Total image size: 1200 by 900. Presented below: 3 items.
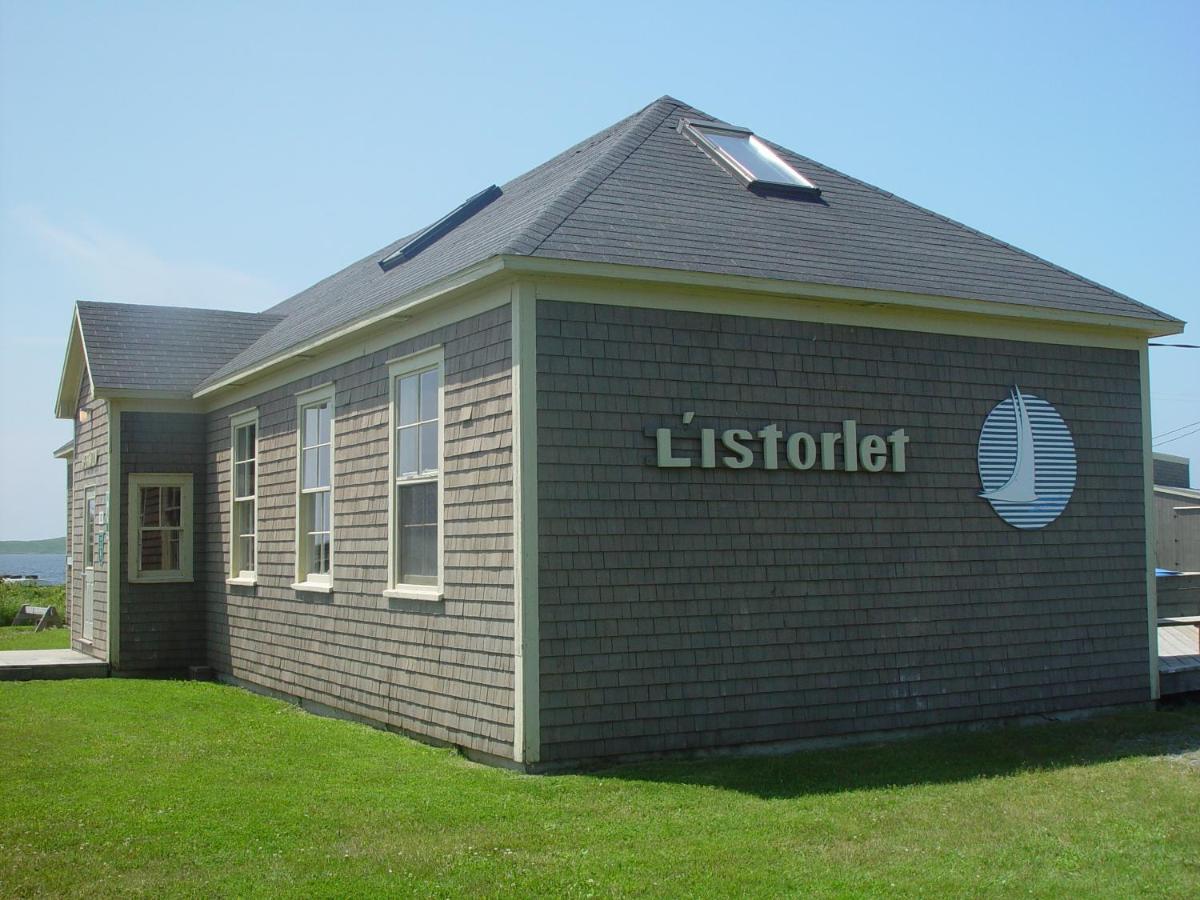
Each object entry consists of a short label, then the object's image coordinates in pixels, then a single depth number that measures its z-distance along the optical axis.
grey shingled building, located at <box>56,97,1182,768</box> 9.27
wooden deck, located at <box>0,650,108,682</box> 16.09
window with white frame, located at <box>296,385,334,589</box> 12.79
